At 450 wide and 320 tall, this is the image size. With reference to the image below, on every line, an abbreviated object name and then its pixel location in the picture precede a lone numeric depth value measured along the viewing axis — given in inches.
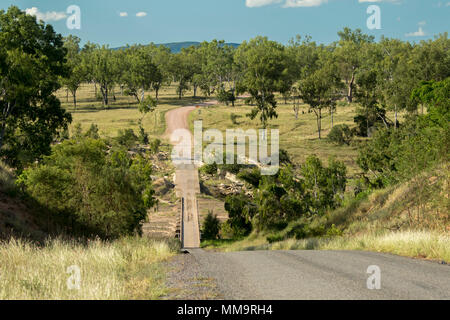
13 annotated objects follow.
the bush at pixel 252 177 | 1712.6
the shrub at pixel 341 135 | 2679.6
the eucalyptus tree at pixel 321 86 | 2861.7
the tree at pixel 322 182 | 1470.2
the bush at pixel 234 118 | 3347.7
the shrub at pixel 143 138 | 2691.9
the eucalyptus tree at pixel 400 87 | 2241.0
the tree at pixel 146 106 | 3378.9
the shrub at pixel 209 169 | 2050.9
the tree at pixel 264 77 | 2874.0
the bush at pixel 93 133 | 2422.5
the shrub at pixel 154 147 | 2406.5
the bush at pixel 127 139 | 2482.8
